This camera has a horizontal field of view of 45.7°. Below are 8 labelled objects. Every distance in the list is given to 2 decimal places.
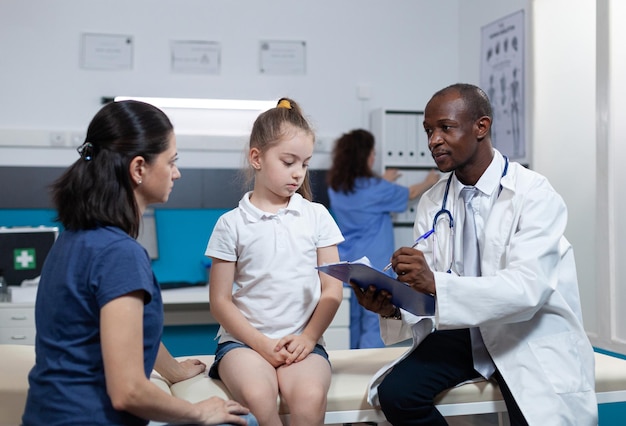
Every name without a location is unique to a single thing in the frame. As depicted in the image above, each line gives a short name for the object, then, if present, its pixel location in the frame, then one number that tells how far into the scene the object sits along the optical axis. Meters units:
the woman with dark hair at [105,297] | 1.22
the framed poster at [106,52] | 4.61
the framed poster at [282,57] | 4.88
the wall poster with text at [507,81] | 4.31
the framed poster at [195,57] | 4.75
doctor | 1.69
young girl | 1.76
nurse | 4.61
